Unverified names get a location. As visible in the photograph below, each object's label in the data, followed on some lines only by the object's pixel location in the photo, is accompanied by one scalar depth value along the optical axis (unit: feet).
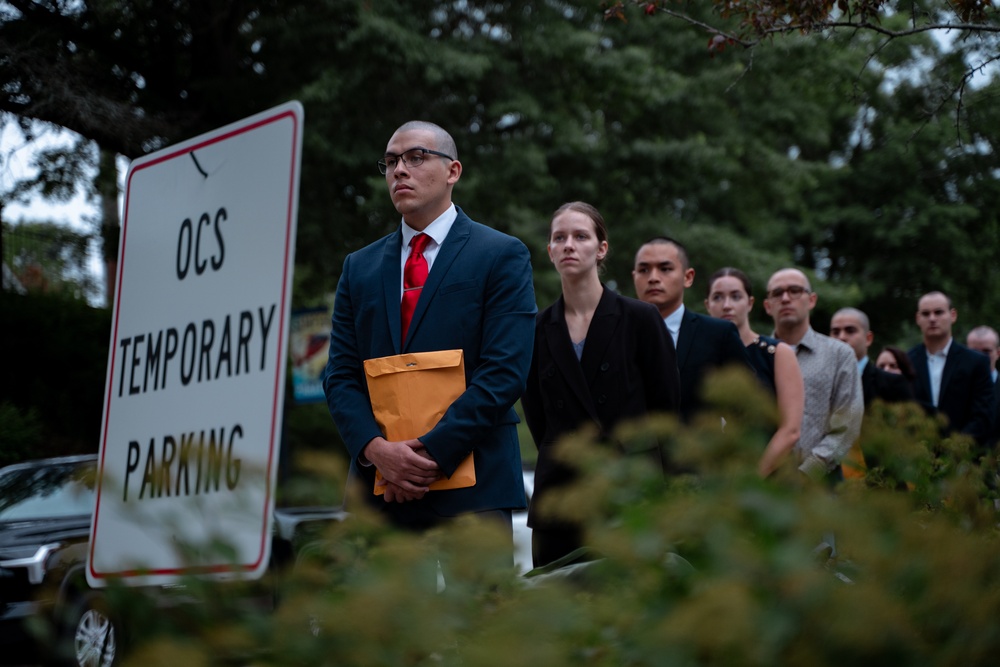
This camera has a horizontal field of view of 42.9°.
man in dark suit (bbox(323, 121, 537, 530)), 12.07
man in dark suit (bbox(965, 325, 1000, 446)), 37.23
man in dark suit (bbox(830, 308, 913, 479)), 27.55
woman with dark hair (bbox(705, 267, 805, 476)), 19.20
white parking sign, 7.82
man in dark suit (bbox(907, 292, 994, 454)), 29.63
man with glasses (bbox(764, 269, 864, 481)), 21.42
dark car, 25.98
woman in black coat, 15.11
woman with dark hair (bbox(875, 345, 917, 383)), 29.94
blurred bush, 4.39
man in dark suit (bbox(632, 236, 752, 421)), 17.69
